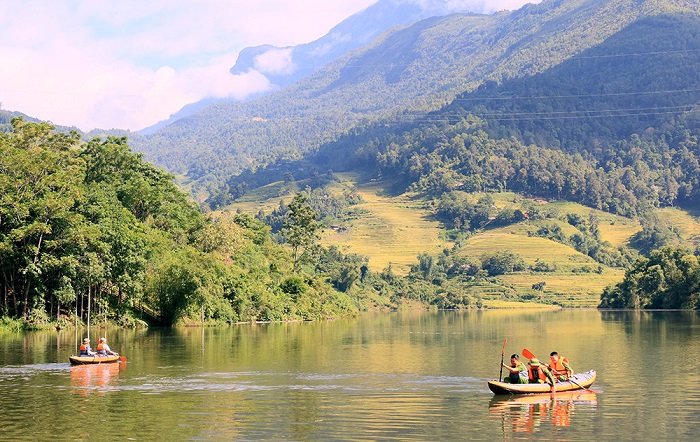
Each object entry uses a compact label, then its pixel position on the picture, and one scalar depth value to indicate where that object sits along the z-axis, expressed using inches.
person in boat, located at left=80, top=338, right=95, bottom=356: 1969.7
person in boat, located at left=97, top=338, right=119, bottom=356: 1993.8
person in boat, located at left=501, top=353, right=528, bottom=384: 1552.7
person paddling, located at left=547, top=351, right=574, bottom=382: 1615.4
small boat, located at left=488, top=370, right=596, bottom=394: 1499.8
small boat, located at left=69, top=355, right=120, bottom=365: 1940.2
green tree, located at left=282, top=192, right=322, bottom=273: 4975.4
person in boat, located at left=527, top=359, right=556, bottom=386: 1545.3
